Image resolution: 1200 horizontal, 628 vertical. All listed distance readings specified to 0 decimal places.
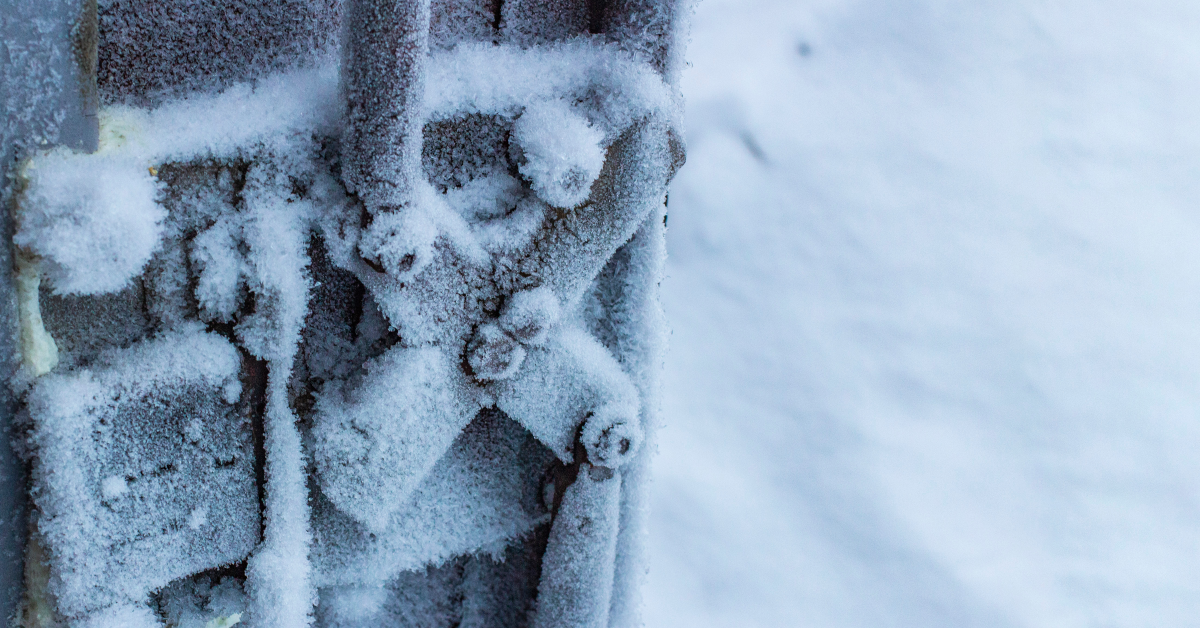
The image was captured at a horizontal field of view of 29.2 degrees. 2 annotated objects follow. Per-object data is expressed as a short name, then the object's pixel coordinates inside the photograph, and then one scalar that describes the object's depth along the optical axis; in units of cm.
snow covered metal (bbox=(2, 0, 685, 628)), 51
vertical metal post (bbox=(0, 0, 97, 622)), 49
